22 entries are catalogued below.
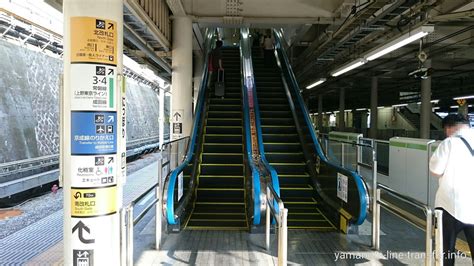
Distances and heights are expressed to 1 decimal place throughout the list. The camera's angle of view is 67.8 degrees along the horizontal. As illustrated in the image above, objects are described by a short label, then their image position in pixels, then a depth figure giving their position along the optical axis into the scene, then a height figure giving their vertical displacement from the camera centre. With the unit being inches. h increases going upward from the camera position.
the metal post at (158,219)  176.2 -48.0
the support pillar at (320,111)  1144.4 +48.0
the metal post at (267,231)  179.3 -54.8
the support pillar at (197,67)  565.1 +95.0
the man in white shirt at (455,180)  118.1 -18.1
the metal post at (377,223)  176.7 -48.9
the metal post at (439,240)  116.0 -37.7
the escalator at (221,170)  234.2 -37.9
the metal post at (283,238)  120.9 -39.9
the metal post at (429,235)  124.6 -39.1
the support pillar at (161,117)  590.3 +12.3
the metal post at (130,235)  115.8 -36.7
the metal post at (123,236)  110.4 -35.1
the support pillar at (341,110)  930.2 +43.1
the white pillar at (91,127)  108.9 -1.0
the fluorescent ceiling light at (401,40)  203.9 +56.6
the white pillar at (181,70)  331.6 +51.6
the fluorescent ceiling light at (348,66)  319.7 +60.0
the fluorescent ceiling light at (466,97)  800.9 +68.0
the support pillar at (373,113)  736.8 +28.1
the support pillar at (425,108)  534.9 +27.3
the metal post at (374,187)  178.2 -37.0
